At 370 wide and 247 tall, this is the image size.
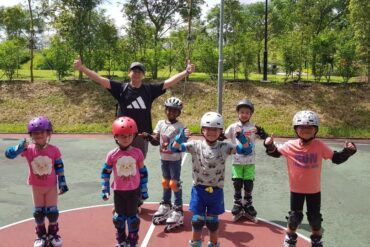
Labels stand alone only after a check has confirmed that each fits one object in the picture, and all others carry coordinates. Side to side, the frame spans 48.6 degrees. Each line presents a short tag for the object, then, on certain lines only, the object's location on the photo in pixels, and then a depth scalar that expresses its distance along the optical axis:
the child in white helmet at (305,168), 5.41
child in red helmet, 5.43
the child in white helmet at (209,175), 5.35
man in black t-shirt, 6.53
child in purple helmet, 5.59
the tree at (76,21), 22.12
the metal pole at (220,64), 14.87
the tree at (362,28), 21.50
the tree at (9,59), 22.97
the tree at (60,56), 22.97
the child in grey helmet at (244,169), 6.73
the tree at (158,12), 23.31
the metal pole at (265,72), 22.08
